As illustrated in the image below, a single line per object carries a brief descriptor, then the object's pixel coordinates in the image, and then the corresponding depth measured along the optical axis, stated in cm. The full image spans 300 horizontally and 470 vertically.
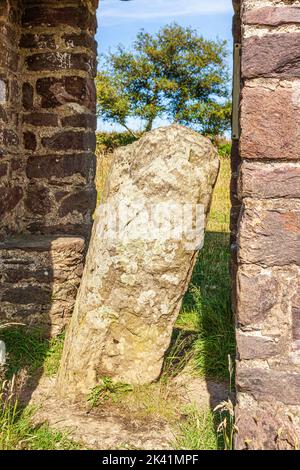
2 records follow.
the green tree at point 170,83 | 2228
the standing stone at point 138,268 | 360
